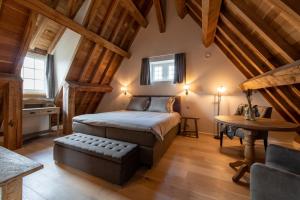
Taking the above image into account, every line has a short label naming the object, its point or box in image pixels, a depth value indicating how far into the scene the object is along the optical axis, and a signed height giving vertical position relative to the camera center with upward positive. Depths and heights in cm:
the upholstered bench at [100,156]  169 -75
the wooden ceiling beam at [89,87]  383 +36
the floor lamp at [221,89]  356 +28
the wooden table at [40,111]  300 -29
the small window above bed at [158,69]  430 +95
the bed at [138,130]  208 -51
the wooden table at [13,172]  84 -47
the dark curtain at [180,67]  396 +92
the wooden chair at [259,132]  229 -56
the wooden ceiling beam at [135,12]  339 +234
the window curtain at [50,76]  393 +62
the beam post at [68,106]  373 -21
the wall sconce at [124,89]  489 +33
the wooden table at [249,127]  154 -31
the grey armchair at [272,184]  78 -50
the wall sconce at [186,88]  402 +33
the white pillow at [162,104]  373 -13
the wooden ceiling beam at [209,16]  170 +122
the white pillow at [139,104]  405 -14
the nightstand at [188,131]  369 -86
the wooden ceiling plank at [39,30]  344 +173
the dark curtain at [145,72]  445 +87
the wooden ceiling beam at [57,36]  299 +170
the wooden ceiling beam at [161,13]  367 +238
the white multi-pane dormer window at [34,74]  374 +68
